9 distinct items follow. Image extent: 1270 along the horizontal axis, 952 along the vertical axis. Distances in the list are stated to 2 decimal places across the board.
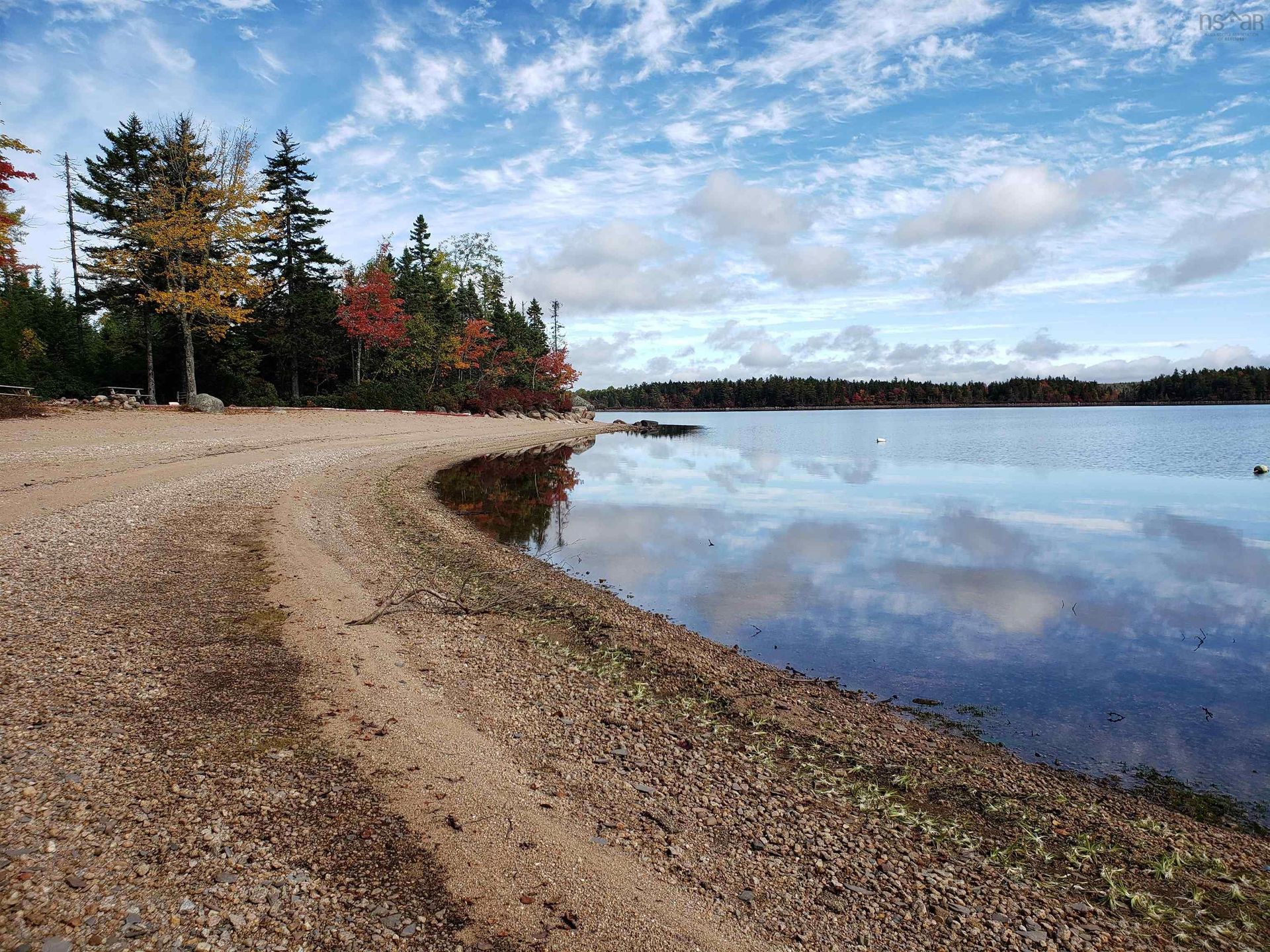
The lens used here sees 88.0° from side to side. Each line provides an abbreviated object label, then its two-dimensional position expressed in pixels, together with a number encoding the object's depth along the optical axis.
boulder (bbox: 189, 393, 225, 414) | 31.11
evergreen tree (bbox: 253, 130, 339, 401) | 41.25
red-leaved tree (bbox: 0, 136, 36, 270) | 24.34
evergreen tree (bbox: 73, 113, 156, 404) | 33.47
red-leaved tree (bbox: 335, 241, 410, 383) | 42.56
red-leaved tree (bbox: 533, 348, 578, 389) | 71.62
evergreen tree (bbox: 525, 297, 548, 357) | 73.38
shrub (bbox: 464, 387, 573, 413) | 55.97
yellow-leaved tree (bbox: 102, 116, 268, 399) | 31.06
